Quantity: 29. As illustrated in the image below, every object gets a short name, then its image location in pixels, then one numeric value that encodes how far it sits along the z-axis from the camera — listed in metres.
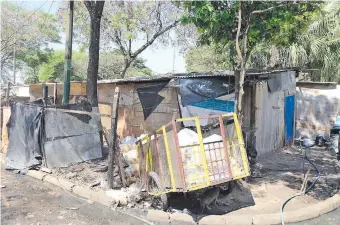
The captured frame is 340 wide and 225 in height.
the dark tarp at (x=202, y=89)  9.28
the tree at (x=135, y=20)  16.84
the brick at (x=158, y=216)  5.93
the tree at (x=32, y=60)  30.75
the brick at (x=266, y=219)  5.78
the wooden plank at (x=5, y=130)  10.08
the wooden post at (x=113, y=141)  6.77
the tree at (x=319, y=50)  15.73
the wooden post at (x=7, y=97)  11.49
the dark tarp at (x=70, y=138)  8.64
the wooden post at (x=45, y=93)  9.63
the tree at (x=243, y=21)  6.98
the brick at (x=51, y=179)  7.82
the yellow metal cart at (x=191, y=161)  5.68
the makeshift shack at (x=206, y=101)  9.37
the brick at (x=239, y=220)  5.76
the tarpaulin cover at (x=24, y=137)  8.69
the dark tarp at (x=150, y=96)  10.30
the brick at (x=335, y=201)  6.55
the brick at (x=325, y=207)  6.29
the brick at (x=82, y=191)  7.08
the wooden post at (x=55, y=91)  14.02
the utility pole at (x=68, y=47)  10.06
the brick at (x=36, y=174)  8.20
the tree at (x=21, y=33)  25.83
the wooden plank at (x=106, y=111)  12.87
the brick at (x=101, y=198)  6.61
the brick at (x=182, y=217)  5.86
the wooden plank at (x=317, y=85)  13.66
